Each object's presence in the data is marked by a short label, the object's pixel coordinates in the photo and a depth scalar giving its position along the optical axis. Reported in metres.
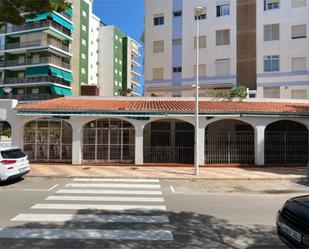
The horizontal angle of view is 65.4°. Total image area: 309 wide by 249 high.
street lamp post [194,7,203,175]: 11.90
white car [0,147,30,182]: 9.43
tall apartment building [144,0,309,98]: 22.67
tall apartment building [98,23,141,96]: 49.63
